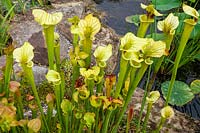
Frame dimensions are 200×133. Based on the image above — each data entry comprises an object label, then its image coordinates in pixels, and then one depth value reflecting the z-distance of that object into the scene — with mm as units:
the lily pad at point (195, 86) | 1768
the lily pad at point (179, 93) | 1837
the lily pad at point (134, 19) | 2172
